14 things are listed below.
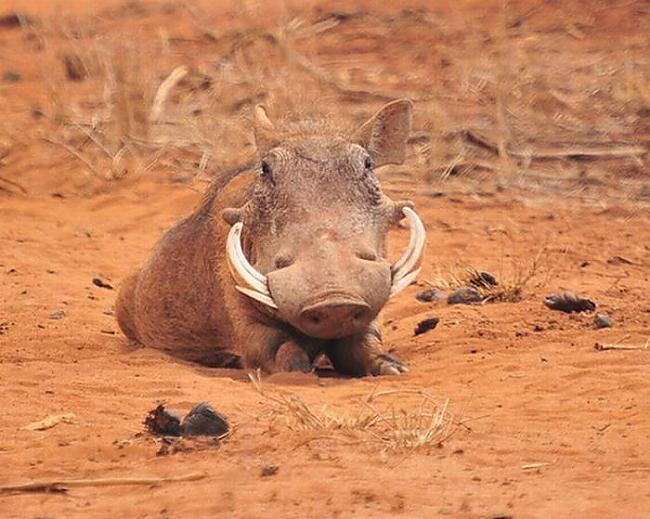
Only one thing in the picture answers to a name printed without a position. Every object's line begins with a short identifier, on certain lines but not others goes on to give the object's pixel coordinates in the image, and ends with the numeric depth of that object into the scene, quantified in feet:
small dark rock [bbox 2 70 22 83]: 122.83
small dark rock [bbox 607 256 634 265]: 71.97
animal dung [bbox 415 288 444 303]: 64.13
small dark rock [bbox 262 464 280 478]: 36.17
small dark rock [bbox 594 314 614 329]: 55.57
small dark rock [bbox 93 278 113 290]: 69.67
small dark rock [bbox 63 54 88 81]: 120.98
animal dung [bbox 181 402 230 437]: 39.68
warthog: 48.96
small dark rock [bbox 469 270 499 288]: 63.64
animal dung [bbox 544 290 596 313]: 58.49
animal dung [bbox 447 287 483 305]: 62.18
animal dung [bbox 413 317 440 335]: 58.03
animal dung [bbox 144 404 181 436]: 40.04
